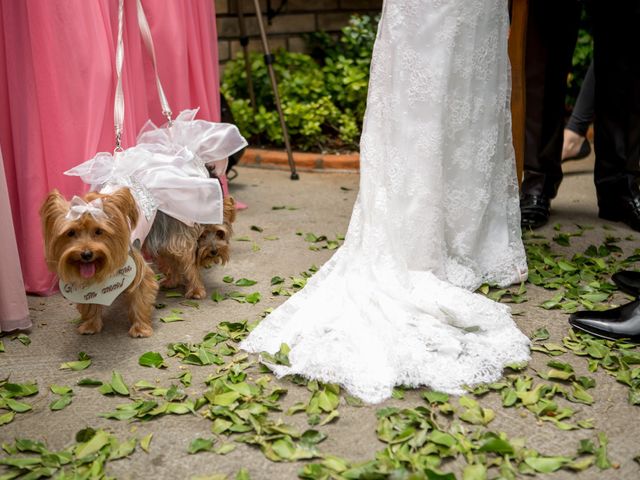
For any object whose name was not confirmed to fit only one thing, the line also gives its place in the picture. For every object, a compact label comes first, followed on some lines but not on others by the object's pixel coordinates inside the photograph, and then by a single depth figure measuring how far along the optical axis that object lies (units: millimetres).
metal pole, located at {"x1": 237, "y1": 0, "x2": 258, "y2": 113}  5793
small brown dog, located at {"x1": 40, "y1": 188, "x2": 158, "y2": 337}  2580
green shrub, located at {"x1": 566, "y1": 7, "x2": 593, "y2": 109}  6910
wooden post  3697
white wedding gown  2756
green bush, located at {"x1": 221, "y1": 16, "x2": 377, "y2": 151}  6375
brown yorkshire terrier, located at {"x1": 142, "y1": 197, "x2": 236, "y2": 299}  3209
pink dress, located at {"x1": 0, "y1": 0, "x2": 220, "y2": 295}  3215
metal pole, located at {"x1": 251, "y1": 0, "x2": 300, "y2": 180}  5234
